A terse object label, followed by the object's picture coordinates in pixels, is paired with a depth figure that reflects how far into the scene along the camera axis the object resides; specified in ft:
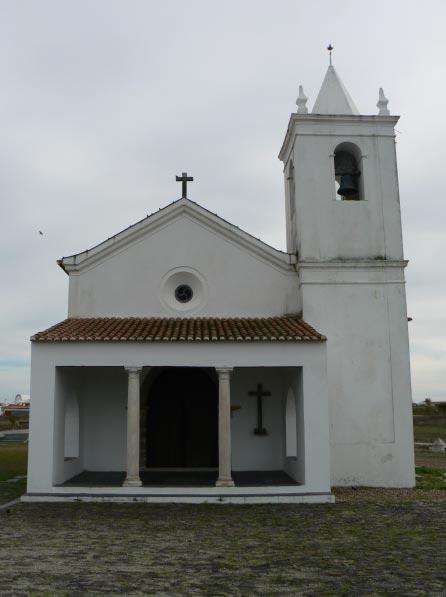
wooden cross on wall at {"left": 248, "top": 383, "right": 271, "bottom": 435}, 48.88
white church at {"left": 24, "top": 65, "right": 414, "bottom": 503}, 47.01
